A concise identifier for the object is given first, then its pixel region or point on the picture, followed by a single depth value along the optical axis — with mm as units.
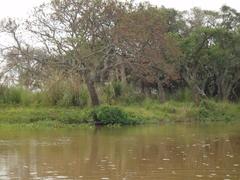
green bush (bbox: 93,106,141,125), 30486
